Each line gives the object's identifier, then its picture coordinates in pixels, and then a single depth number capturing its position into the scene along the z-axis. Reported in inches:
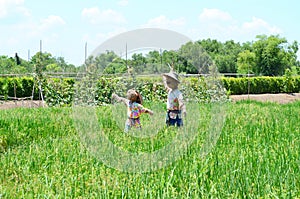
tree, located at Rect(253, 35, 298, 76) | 2273.1
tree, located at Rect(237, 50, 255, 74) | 2229.3
